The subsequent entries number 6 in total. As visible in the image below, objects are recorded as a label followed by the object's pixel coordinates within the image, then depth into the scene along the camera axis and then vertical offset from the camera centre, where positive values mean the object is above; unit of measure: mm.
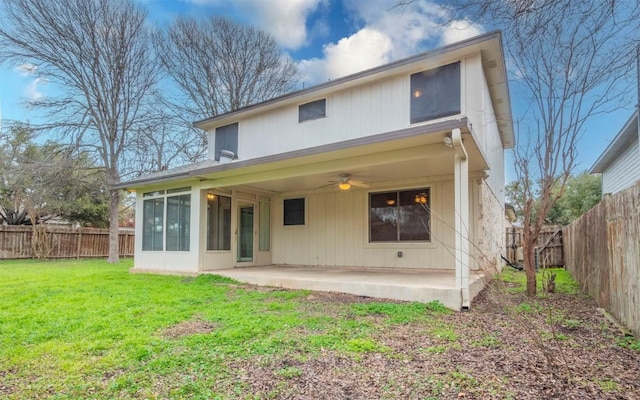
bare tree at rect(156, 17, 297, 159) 17656 +8009
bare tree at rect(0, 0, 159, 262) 13641 +6479
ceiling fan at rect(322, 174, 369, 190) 7850 +940
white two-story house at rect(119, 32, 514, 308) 7207 +1027
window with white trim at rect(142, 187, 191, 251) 9172 +124
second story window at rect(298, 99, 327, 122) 9506 +3045
